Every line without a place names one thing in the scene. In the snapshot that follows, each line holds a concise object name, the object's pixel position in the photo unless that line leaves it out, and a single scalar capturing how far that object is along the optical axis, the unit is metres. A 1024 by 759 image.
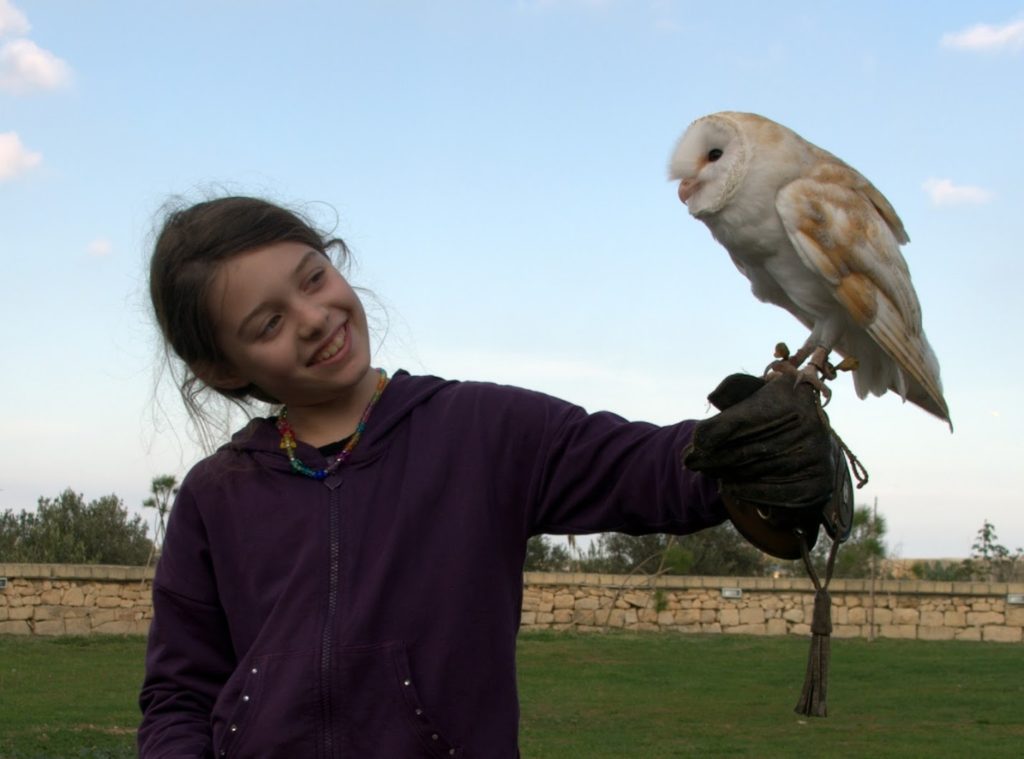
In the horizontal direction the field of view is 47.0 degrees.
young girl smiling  1.71
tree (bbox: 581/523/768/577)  19.80
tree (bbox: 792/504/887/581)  16.12
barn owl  2.25
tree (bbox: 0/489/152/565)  18.33
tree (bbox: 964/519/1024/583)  20.27
